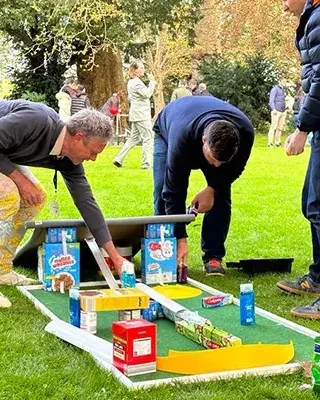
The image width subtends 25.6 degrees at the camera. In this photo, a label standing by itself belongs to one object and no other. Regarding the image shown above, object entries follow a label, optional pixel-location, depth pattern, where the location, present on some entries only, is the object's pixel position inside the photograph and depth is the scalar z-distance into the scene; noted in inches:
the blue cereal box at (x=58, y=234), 171.0
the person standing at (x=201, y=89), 659.9
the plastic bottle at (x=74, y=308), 135.0
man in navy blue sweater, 158.2
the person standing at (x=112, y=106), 662.9
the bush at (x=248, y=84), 917.2
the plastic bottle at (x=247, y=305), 141.9
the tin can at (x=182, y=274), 183.8
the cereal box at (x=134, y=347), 107.3
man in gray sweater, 149.7
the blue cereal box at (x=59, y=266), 170.8
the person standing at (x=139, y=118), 455.5
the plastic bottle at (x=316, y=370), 104.5
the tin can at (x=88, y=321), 130.5
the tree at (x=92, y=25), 672.4
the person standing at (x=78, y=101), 572.4
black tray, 191.8
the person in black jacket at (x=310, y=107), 143.6
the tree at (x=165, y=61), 1040.2
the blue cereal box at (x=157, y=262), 182.7
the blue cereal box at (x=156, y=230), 182.5
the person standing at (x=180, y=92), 629.9
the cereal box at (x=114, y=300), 121.4
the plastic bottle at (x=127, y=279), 147.6
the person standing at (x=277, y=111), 695.7
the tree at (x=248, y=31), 810.8
